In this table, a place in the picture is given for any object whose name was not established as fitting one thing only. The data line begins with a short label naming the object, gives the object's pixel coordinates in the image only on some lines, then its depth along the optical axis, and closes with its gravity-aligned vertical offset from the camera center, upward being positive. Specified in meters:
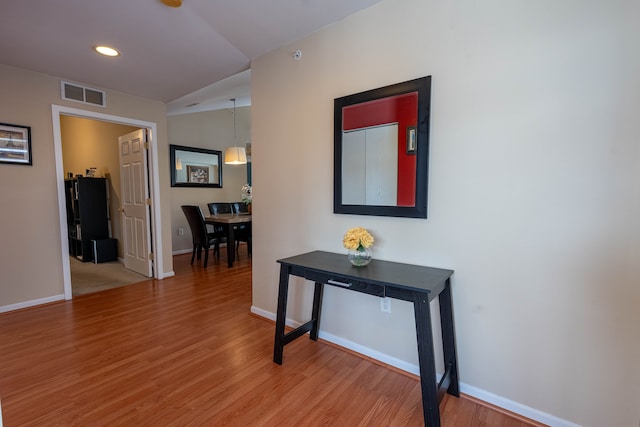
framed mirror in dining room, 5.42 +0.51
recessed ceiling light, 2.45 +1.20
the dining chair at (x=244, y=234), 5.04 -0.69
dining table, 4.46 -0.46
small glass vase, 1.86 -0.40
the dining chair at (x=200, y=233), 4.56 -0.63
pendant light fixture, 5.21 +0.65
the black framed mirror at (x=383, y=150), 1.78 +0.27
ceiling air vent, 3.15 +1.09
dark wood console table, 1.44 -0.53
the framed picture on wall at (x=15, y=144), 2.81 +0.49
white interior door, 3.98 -0.10
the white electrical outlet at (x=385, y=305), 1.98 -0.75
